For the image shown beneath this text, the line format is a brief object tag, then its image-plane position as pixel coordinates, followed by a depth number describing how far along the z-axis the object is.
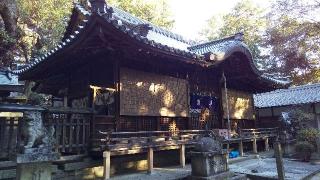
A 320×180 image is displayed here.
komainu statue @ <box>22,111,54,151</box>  4.87
